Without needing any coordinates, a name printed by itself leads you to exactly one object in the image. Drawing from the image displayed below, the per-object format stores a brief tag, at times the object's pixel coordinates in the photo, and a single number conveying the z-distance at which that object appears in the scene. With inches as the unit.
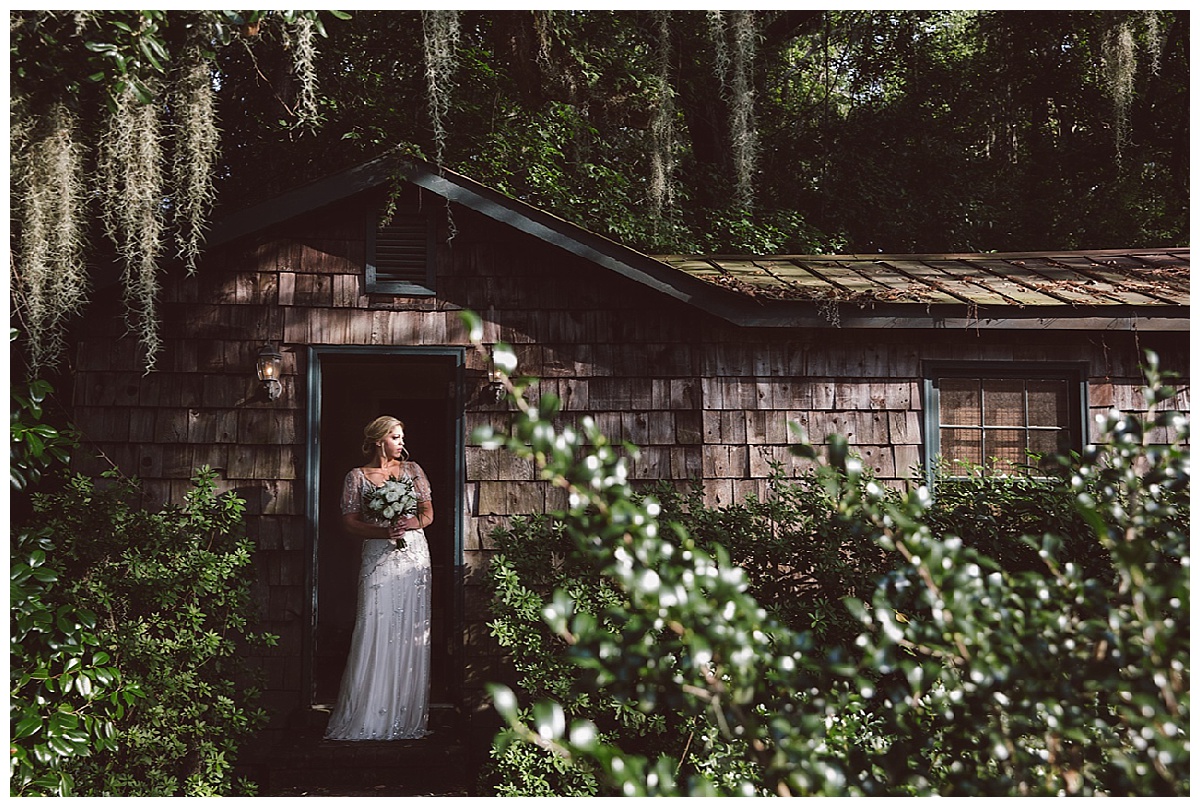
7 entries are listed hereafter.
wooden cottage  204.5
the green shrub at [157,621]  171.5
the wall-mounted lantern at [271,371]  203.5
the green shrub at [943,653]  79.7
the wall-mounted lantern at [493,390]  211.5
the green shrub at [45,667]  152.8
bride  202.2
